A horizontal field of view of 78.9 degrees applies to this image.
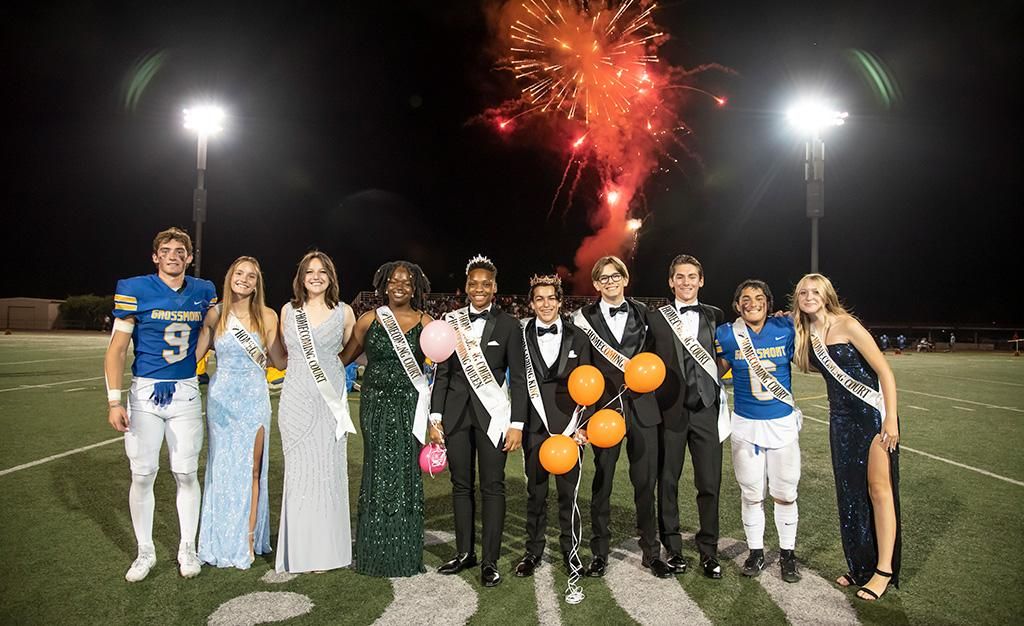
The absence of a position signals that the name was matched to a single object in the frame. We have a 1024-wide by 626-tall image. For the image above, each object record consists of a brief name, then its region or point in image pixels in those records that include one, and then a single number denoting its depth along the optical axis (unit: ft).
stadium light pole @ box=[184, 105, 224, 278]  58.34
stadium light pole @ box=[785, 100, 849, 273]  52.13
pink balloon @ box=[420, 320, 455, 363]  13.12
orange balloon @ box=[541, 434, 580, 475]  12.79
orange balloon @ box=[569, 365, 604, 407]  12.93
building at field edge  162.30
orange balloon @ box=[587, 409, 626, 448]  12.97
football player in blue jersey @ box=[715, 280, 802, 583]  13.67
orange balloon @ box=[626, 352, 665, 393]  12.87
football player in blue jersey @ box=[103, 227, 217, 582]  13.32
